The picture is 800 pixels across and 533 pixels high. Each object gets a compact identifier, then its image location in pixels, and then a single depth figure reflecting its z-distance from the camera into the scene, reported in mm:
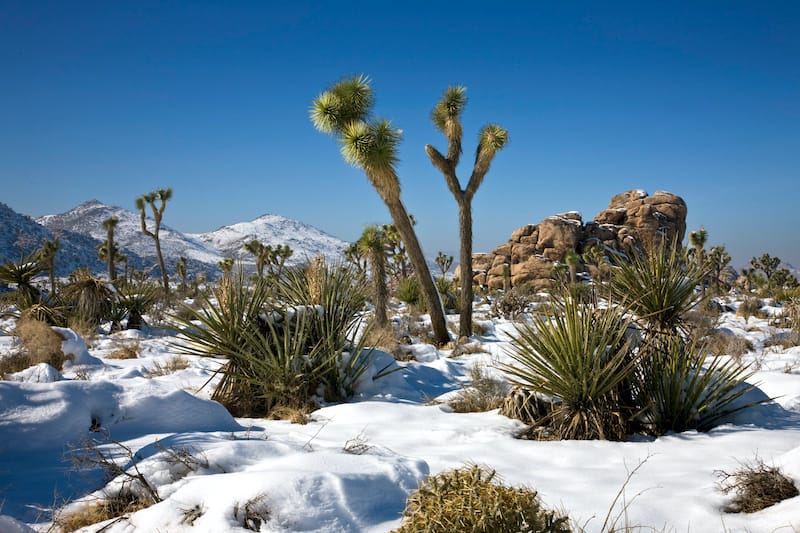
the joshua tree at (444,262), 44781
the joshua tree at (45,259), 12639
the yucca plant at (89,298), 12391
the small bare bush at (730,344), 9745
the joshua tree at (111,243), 31094
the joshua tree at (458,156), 14297
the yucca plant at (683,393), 4773
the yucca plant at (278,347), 6031
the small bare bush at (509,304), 19516
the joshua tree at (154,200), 30234
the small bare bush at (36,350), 7316
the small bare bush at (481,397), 5895
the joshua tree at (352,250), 28425
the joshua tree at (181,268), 41416
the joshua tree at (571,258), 33419
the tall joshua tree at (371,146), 12883
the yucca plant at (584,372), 4613
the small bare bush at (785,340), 11012
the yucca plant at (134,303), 13383
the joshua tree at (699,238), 34625
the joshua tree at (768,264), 46653
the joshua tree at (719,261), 35962
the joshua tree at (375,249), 16062
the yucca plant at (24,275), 11594
